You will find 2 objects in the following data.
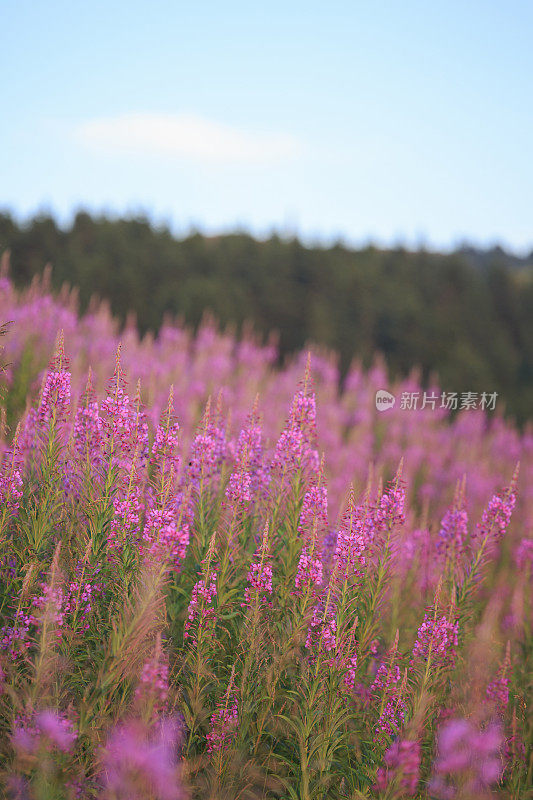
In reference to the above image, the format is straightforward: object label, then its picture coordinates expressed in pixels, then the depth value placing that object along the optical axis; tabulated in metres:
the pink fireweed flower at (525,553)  6.59
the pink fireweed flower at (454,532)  4.95
